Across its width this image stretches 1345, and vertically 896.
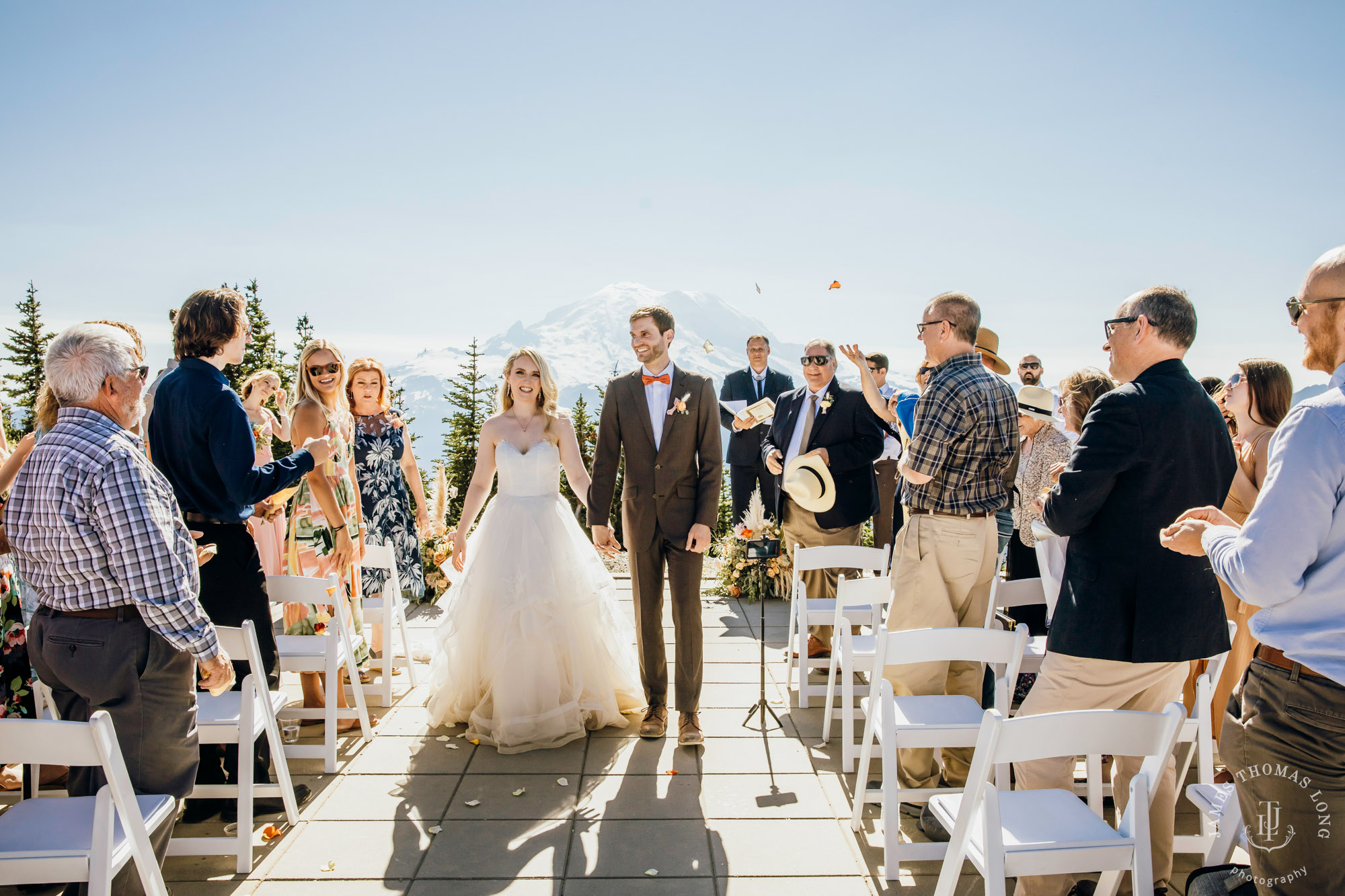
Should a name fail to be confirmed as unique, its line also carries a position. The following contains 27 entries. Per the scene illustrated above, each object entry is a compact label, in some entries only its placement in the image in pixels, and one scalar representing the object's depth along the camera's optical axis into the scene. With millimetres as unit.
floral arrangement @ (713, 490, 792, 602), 7688
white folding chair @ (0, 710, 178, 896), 2037
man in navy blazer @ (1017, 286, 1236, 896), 2637
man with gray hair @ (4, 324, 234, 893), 2342
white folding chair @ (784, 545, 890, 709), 4930
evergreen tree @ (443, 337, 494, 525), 27328
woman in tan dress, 3762
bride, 4352
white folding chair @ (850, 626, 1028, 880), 2980
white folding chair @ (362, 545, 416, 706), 5020
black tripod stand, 4457
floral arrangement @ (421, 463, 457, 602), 6957
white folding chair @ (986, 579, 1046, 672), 4008
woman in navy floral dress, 5633
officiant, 8555
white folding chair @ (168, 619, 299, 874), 3102
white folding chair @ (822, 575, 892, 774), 3924
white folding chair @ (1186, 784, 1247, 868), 2393
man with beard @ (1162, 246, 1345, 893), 1759
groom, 4457
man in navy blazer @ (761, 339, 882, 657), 5660
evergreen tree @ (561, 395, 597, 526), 27909
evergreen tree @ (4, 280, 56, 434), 31281
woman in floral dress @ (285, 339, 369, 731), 4387
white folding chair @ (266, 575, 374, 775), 3965
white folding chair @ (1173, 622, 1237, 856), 2758
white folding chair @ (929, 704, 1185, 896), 2102
